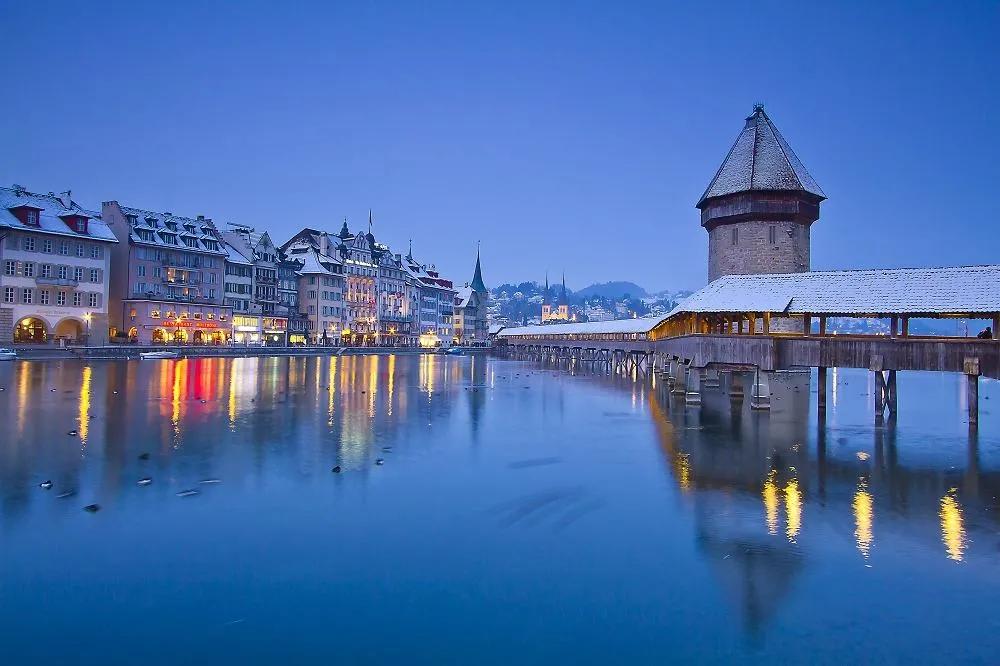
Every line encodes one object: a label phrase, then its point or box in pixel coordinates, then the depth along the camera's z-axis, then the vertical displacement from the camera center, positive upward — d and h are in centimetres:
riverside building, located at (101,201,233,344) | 7794 +728
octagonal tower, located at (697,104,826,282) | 5134 +1105
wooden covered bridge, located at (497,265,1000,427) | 2352 +131
